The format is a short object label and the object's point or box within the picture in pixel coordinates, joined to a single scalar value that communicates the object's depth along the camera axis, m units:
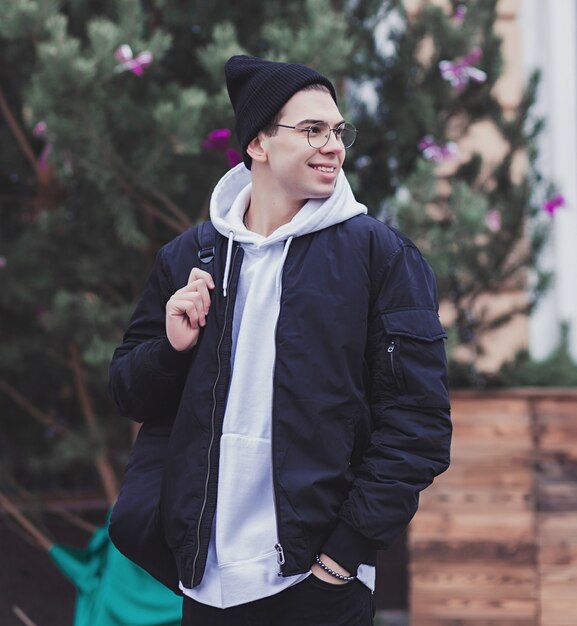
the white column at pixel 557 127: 6.01
